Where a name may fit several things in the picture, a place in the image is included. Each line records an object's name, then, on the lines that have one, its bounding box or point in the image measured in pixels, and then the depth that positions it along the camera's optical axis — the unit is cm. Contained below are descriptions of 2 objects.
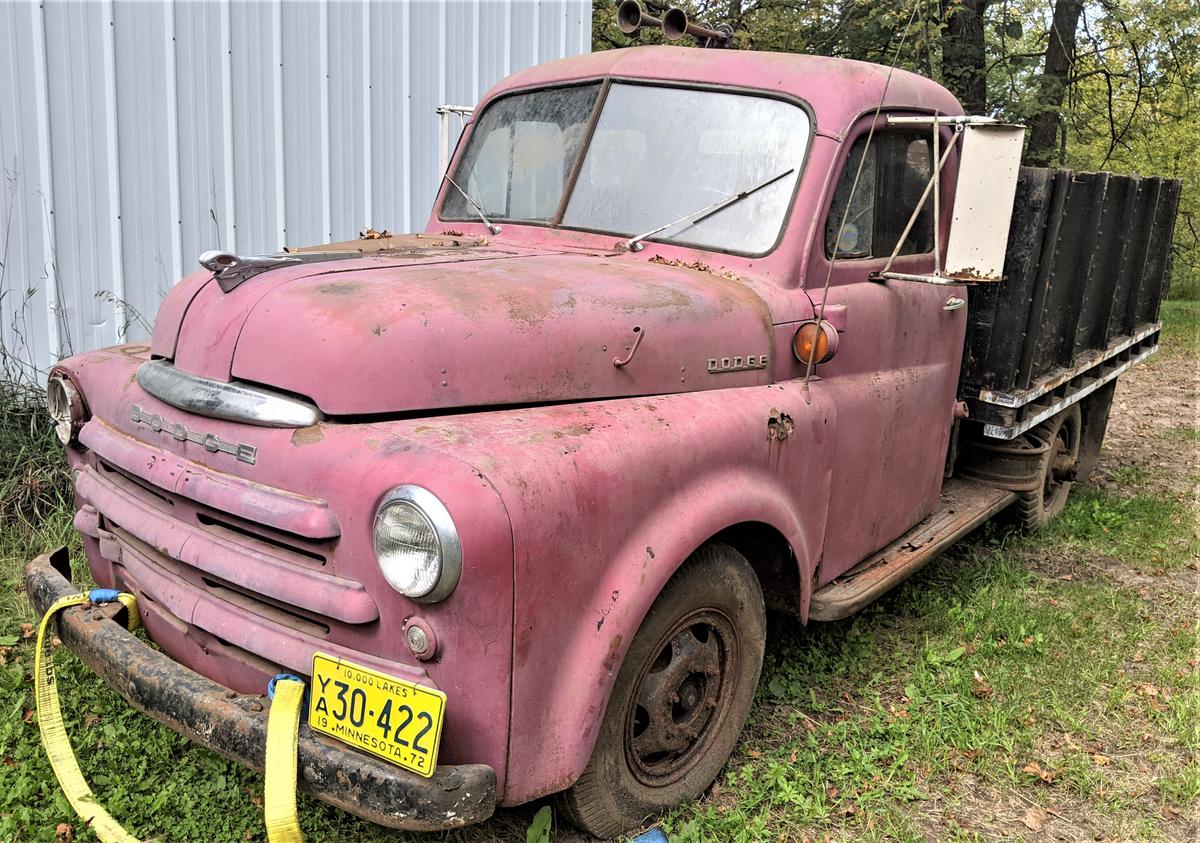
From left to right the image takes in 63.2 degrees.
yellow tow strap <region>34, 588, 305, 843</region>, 208
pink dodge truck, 215
